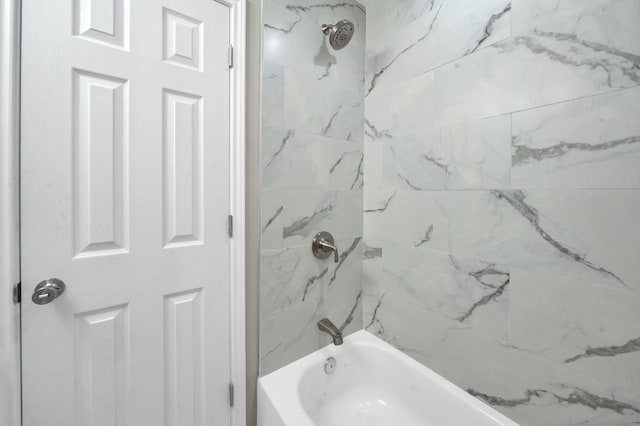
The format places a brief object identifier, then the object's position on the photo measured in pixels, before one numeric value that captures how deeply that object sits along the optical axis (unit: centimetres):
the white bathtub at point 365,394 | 101
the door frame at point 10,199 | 67
